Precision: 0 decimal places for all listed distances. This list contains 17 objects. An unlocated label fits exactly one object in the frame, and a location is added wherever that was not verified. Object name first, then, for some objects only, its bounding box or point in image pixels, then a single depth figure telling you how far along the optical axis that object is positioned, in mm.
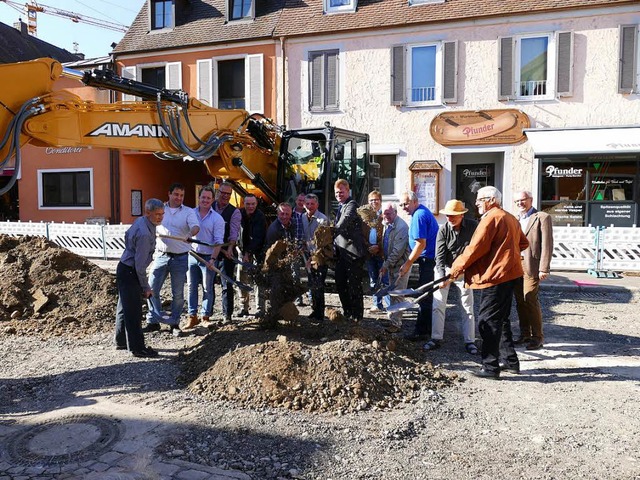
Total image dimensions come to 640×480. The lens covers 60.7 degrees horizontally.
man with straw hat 6093
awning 14805
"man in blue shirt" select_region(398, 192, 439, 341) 6426
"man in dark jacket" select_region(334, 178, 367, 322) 6797
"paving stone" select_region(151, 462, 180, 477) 3459
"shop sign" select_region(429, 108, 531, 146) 15602
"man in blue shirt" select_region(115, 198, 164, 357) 5938
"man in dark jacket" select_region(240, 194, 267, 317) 7709
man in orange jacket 5258
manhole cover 3729
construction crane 44656
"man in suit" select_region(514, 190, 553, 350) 6336
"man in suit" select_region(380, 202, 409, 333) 6934
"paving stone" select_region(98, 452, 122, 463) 3634
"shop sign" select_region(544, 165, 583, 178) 15492
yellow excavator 5582
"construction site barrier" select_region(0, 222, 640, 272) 11961
